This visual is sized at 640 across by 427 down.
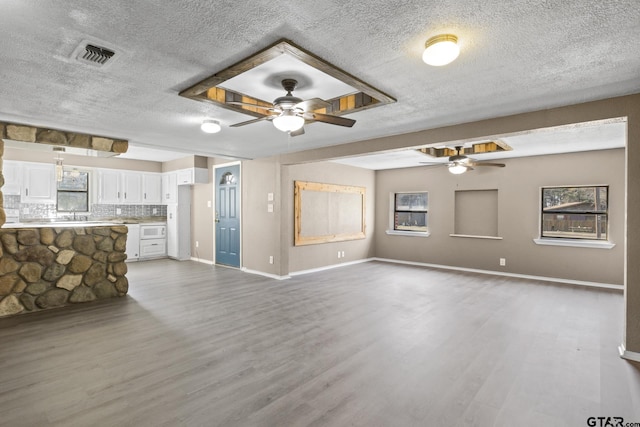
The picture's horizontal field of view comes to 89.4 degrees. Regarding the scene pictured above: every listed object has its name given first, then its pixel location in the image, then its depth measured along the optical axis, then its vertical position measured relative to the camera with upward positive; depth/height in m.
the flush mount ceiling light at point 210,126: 3.65 +0.95
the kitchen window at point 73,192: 7.12 +0.39
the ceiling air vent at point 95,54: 2.07 +1.03
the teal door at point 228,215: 6.95 -0.12
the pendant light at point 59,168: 6.20 +0.80
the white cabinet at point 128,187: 7.56 +0.55
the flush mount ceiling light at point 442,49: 1.90 +0.96
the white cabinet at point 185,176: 7.59 +0.80
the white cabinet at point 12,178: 6.22 +0.60
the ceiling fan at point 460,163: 5.66 +0.85
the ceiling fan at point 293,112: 2.69 +0.86
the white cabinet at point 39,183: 6.43 +0.54
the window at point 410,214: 7.80 -0.08
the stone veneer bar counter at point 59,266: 3.92 -0.75
